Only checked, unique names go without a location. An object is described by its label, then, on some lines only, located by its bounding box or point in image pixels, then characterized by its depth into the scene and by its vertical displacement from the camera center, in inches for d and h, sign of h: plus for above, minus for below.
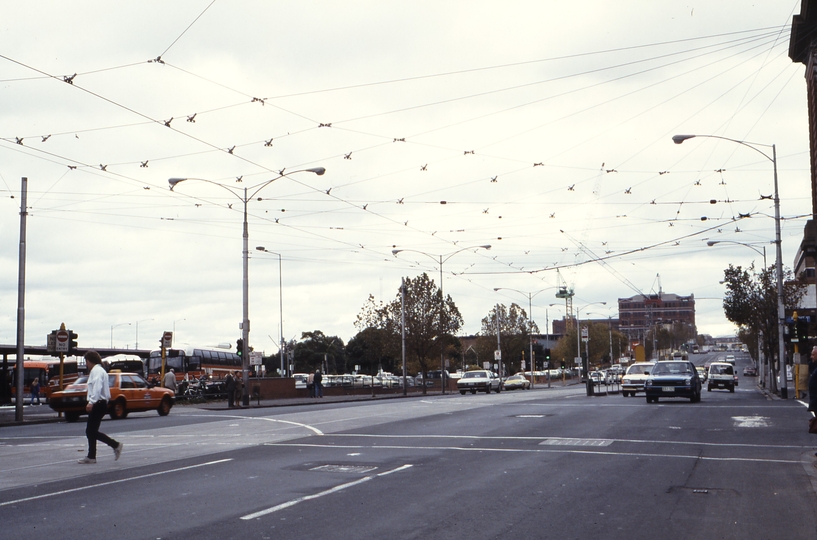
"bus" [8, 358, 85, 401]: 2157.0 -26.8
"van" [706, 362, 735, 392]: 1845.4 -62.0
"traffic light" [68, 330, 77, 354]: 1161.4 +27.2
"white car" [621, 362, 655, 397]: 1553.9 -54.3
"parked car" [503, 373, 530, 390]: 2603.3 -95.4
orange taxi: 1056.8 -49.8
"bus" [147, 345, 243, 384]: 2342.5 -10.8
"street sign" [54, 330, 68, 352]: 1145.4 +27.0
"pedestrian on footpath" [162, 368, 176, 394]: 1524.4 -40.7
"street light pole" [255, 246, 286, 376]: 3001.0 +213.5
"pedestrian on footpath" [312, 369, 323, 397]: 1888.5 -60.9
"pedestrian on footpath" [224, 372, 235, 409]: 1418.6 -55.0
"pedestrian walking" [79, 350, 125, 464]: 507.2 -27.7
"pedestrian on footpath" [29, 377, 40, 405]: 1744.6 -57.8
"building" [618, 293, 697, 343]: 7239.2 +325.2
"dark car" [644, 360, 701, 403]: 1203.9 -50.0
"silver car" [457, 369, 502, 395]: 2182.6 -75.1
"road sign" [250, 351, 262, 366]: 1599.4 -1.8
